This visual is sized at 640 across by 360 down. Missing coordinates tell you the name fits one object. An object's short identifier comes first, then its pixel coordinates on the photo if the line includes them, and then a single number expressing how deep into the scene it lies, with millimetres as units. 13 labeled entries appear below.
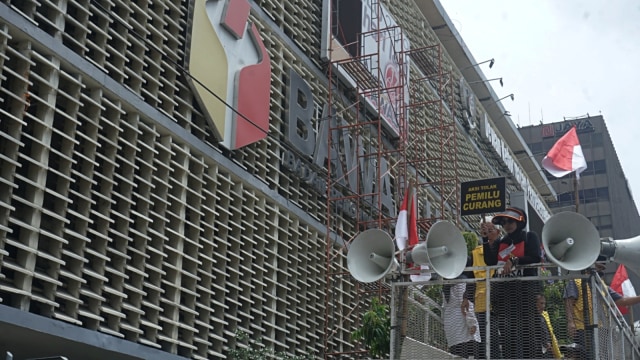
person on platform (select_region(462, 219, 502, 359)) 10991
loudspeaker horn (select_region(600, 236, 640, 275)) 10539
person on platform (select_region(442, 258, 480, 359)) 11141
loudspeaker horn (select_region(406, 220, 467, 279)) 11117
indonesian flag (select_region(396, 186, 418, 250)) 14391
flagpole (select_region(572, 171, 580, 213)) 14406
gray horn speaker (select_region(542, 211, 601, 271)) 10414
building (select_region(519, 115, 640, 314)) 80125
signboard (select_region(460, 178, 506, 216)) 16906
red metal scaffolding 22297
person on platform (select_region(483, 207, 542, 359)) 10875
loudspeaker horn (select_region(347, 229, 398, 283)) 11562
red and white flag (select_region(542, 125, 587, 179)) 17656
